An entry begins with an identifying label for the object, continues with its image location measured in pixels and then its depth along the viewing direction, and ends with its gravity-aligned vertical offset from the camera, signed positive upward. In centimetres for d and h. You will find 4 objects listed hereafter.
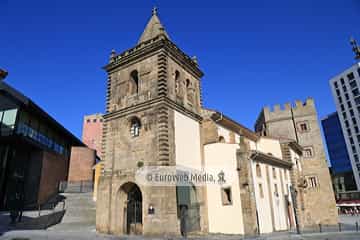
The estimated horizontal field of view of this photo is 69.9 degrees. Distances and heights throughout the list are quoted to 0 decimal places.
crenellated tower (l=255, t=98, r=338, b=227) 2897 +602
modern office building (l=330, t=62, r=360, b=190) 7506 +2580
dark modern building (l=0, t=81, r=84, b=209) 2598 +617
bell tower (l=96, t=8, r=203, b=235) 1594 +505
